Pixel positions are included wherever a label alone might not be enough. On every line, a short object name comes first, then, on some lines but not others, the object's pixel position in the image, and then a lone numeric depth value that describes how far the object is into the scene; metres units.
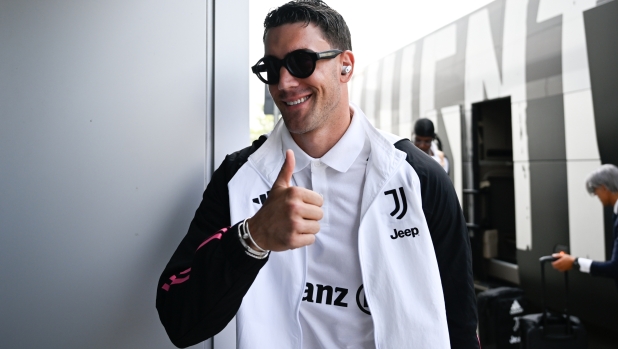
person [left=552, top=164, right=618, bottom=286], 3.34
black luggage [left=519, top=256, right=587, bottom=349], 3.36
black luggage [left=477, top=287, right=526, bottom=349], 4.05
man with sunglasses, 1.30
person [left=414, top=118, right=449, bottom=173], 4.68
